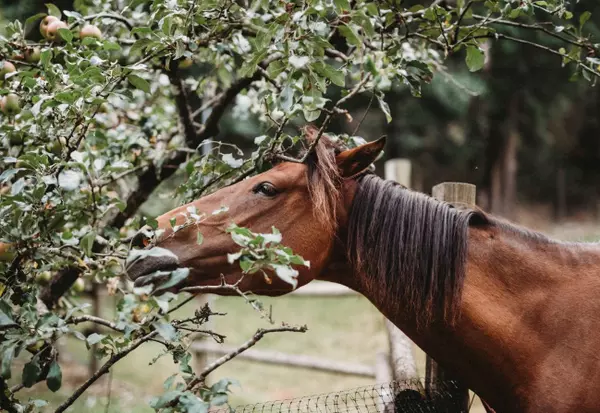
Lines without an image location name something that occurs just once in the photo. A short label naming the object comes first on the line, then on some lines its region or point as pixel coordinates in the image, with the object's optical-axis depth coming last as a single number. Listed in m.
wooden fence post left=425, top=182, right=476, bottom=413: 2.44
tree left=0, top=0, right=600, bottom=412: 1.57
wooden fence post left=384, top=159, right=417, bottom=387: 2.66
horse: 1.88
